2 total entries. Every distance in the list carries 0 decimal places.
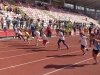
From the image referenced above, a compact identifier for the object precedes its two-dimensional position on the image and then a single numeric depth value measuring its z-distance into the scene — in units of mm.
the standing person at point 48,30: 24164
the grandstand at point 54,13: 34888
